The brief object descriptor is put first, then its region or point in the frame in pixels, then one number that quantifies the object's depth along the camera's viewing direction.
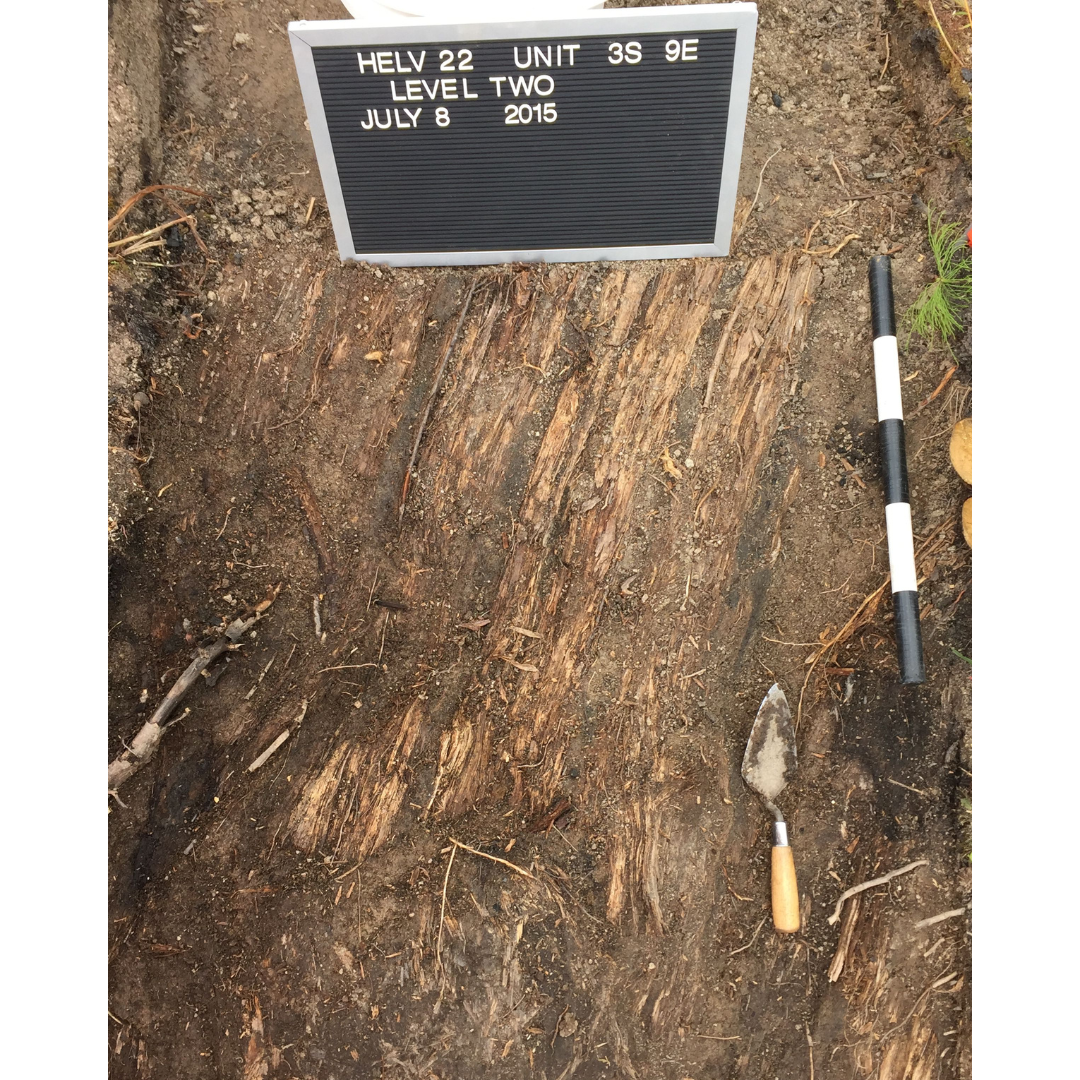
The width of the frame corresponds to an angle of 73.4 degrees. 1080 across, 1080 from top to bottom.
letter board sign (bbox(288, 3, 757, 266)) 1.61
